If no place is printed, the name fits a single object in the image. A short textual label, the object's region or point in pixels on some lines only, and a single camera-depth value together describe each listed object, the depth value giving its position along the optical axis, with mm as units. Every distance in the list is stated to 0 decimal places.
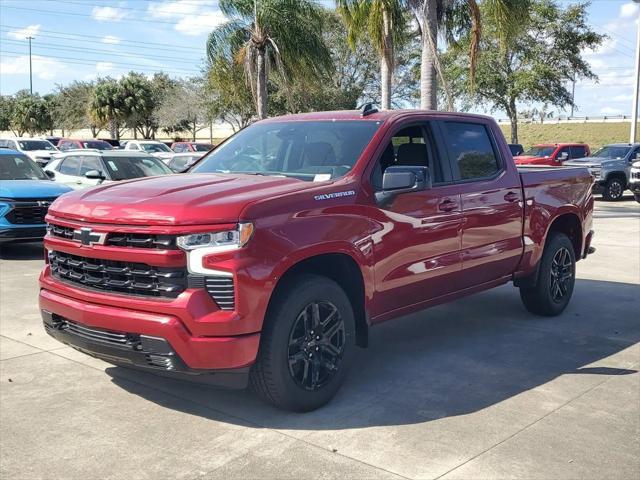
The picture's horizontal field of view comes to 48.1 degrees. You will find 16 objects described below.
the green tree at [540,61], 33094
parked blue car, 10953
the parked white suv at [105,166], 13375
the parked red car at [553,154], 23562
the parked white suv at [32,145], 27031
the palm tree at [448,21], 15570
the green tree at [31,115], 67438
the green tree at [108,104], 54531
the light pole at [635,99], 29203
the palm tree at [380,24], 17141
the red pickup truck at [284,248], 4160
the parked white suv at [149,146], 33375
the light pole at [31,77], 71056
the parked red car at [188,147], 34119
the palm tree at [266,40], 21906
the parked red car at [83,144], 29702
